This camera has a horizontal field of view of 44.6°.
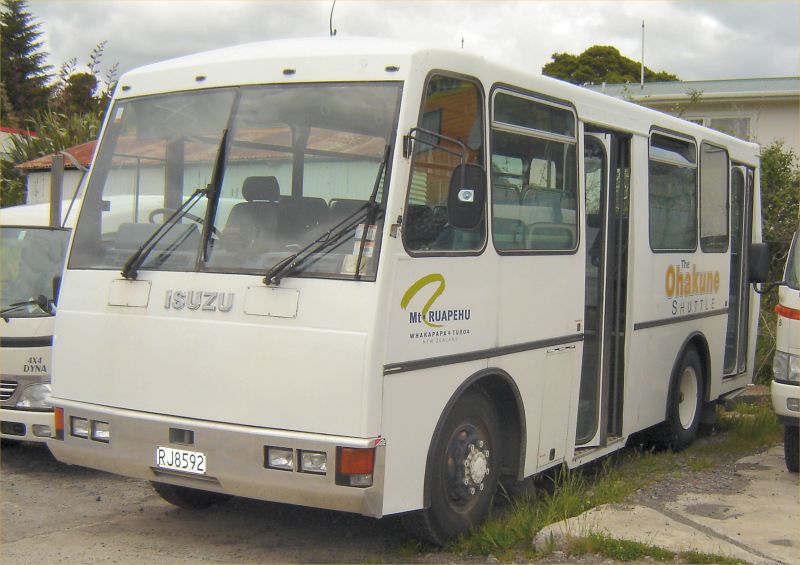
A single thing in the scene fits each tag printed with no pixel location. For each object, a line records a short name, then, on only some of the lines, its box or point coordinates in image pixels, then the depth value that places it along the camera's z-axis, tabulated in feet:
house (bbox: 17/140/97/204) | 59.21
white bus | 16.89
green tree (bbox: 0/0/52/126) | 150.41
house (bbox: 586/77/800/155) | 77.05
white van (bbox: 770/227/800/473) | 24.63
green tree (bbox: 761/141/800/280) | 48.01
